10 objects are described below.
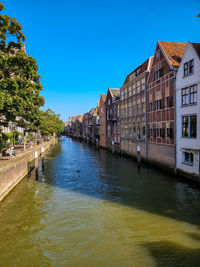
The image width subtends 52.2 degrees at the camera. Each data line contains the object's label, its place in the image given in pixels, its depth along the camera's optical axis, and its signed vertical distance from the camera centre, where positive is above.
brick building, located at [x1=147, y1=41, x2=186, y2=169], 22.91 +3.57
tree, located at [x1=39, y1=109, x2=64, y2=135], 56.78 +4.80
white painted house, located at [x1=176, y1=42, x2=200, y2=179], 18.38 +1.76
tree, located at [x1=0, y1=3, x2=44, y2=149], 14.33 +4.71
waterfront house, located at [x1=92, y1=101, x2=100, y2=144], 74.66 +2.73
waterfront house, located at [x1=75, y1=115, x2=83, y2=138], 119.46 +2.41
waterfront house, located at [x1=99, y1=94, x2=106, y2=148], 57.44 +2.99
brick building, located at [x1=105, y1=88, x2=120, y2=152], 45.72 +3.02
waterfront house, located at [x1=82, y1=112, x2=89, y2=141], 97.70 +2.60
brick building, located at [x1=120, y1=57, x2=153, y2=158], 31.47 +3.71
